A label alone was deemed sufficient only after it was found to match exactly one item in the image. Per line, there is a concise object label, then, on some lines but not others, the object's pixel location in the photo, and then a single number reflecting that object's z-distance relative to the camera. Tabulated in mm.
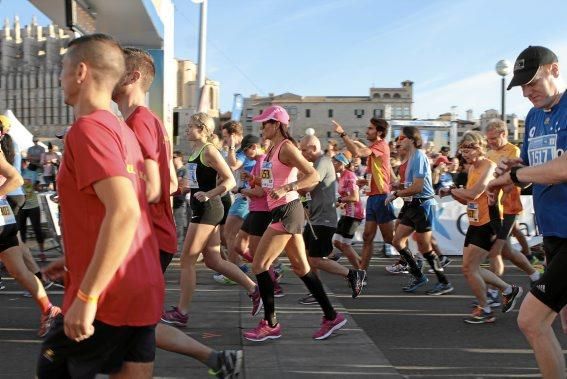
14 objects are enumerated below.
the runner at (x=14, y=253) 5336
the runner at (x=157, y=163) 3461
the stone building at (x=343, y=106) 122250
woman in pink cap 5195
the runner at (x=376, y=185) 8242
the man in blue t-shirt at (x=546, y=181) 3254
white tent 21525
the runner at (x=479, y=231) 6055
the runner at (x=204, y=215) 5668
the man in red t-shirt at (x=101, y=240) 2121
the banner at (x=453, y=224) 11164
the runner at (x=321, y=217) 6527
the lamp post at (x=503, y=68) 13380
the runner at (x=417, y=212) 7527
